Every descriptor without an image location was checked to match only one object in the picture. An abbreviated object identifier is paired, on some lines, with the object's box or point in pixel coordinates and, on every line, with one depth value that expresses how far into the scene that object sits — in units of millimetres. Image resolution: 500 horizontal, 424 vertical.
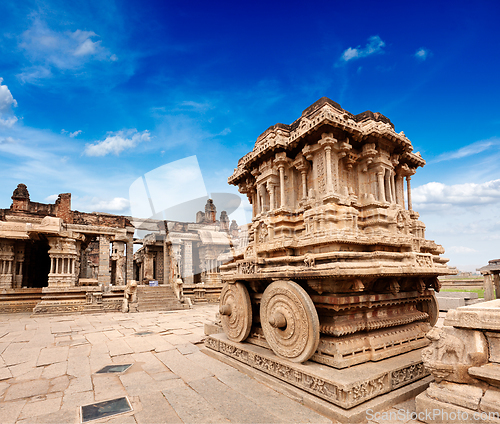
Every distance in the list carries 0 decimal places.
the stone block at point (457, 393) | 2760
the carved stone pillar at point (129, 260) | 24391
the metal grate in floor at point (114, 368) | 5096
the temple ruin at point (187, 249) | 23938
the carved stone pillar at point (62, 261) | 15375
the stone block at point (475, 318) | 2824
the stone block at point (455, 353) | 2895
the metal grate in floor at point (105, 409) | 3481
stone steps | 15391
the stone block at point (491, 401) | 2600
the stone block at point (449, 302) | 11866
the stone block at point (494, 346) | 2816
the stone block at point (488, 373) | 2676
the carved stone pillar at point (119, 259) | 23130
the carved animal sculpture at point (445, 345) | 2984
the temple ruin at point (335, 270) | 3869
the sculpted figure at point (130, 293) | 14832
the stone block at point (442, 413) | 2688
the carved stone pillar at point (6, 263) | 15734
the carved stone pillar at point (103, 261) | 21891
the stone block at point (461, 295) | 13003
